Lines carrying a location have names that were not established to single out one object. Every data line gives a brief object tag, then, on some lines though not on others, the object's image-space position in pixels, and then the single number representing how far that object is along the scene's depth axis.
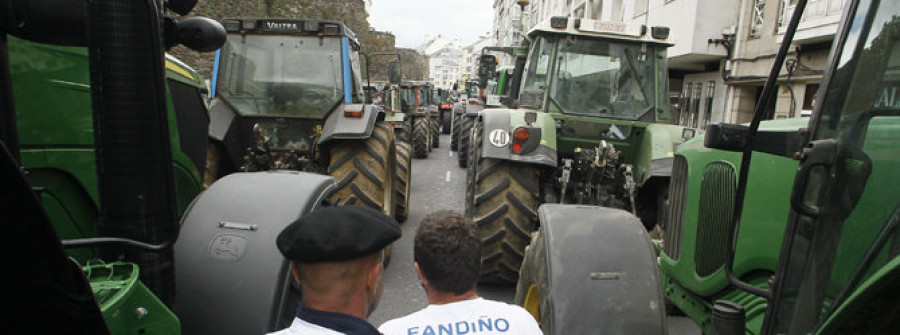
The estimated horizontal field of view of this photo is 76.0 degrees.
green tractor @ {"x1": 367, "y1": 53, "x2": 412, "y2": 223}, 7.12
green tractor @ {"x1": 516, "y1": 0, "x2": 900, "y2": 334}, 1.42
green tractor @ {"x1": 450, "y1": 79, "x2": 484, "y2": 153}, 11.15
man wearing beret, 1.30
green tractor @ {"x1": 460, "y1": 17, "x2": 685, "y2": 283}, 4.59
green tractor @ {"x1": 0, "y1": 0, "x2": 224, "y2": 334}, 1.59
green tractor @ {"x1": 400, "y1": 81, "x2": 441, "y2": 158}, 14.11
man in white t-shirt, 1.73
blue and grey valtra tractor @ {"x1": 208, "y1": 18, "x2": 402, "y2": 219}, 5.71
